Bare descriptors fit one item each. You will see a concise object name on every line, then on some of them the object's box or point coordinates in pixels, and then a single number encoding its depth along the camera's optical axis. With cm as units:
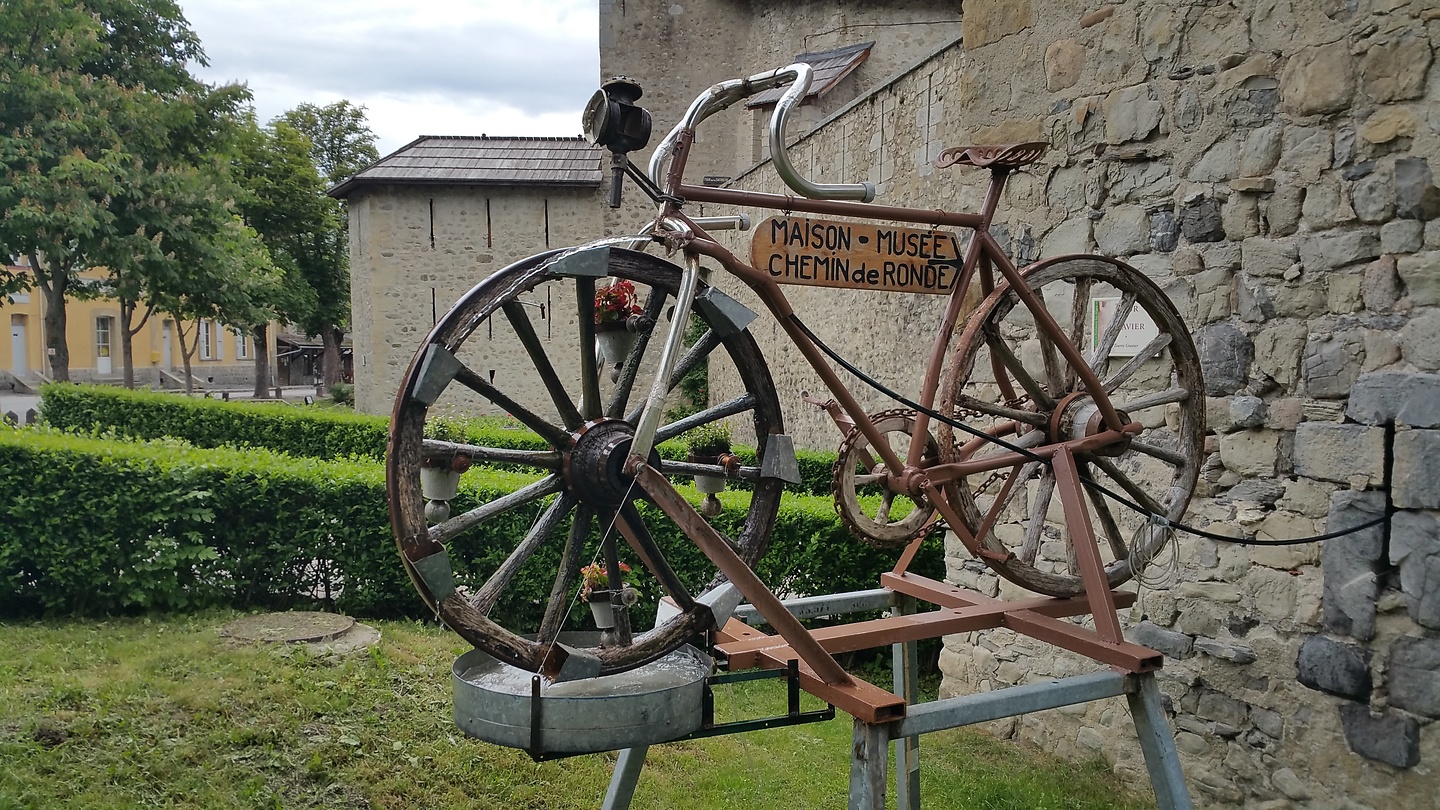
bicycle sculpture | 202
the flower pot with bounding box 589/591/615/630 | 228
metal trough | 193
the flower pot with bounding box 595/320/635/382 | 232
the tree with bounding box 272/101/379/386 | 2512
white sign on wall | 363
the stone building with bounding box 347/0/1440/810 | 294
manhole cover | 516
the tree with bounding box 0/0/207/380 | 1325
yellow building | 2938
